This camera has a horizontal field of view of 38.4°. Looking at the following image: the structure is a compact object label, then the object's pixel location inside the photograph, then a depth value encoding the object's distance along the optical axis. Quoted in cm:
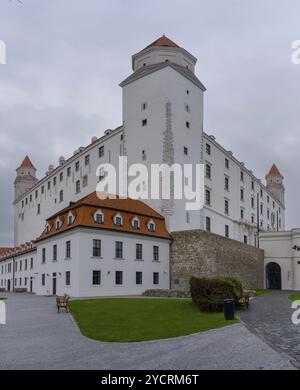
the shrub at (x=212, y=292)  2158
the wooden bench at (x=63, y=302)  2338
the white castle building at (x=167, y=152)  4912
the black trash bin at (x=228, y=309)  1839
